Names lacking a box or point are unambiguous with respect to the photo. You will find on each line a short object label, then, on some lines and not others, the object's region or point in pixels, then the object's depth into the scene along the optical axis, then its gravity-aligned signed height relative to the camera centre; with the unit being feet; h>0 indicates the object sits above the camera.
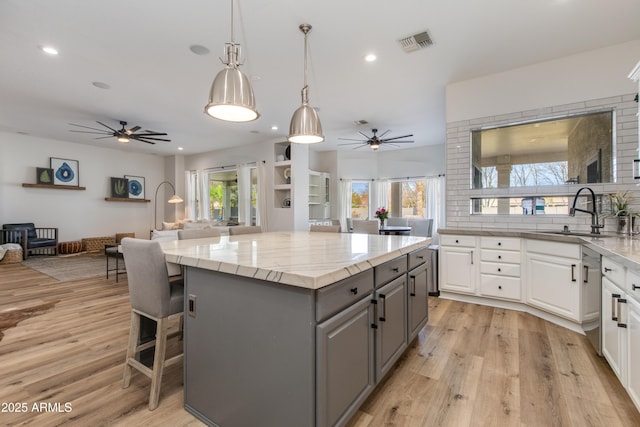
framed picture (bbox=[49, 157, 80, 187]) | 22.98 +3.43
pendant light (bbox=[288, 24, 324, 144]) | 7.55 +2.38
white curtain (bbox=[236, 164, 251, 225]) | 23.99 +1.73
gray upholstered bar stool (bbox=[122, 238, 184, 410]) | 5.26 -1.61
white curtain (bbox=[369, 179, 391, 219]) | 25.82 +1.58
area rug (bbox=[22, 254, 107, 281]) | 15.96 -3.36
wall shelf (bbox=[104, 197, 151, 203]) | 25.88 +1.24
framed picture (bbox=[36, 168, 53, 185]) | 22.27 +2.94
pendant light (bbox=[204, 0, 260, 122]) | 5.58 +2.43
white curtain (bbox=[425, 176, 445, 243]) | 23.20 +0.78
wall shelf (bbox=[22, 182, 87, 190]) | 21.74 +2.14
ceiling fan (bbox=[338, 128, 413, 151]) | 19.27 +5.50
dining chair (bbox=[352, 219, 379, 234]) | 15.99 -0.81
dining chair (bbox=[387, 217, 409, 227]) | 23.52 -0.79
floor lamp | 29.13 +0.49
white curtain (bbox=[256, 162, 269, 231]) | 22.44 +1.38
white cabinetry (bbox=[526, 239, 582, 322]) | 8.36 -2.07
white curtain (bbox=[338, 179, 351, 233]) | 25.93 +1.27
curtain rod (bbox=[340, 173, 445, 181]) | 23.32 +3.00
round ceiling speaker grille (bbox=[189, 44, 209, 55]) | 9.54 +5.55
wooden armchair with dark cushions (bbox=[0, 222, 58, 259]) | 19.92 -1.72
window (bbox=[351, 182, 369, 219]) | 26.55 +1.29
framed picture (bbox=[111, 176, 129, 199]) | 26.18 +2.34
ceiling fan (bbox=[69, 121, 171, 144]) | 17.28 +5.04
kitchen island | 3.81 -1.83
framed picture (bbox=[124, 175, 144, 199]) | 27.22 +2.56
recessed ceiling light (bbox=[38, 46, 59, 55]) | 9.56 +5.55
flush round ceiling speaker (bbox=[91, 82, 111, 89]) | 12.34 +5.60
